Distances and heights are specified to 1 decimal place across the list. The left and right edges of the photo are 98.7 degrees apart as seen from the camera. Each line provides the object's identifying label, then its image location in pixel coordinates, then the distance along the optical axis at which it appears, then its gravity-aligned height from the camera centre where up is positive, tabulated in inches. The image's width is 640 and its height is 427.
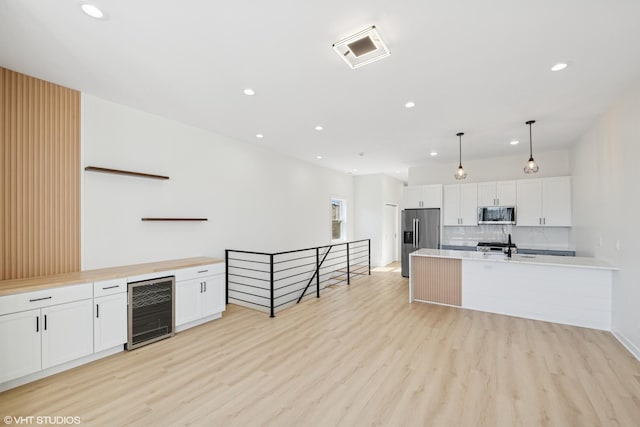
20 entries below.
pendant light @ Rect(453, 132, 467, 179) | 188.4 +27.4
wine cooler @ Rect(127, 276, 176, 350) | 127.3 -47.3
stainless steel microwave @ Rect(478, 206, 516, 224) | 233.3 -1.2
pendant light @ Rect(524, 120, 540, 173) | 162.6 +28.1
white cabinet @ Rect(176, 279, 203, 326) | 144.6 -47.3
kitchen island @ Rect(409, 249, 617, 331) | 150.3 -44.2
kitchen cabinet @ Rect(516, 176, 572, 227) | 216.5 +9.6
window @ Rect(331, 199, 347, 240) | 336.8 -6.9
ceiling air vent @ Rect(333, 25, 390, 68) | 87.6 +56.6
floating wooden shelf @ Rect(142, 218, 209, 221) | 154.6 -3.5
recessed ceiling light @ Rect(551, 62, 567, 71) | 104.6 +57.2
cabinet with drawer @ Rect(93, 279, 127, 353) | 116.3 -44.1
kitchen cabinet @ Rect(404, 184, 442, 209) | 269.3 +17.4
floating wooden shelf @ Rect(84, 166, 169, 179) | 131.4 +21.1
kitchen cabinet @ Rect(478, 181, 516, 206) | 236.1 +17.9
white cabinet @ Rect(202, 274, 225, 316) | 157.0 -48.5
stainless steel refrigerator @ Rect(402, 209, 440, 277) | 267.1 -17.1
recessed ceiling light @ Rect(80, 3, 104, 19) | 78.1 +58.9
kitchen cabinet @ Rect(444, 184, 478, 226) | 252.4 +8.9
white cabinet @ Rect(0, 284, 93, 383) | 96.0 -44.2
